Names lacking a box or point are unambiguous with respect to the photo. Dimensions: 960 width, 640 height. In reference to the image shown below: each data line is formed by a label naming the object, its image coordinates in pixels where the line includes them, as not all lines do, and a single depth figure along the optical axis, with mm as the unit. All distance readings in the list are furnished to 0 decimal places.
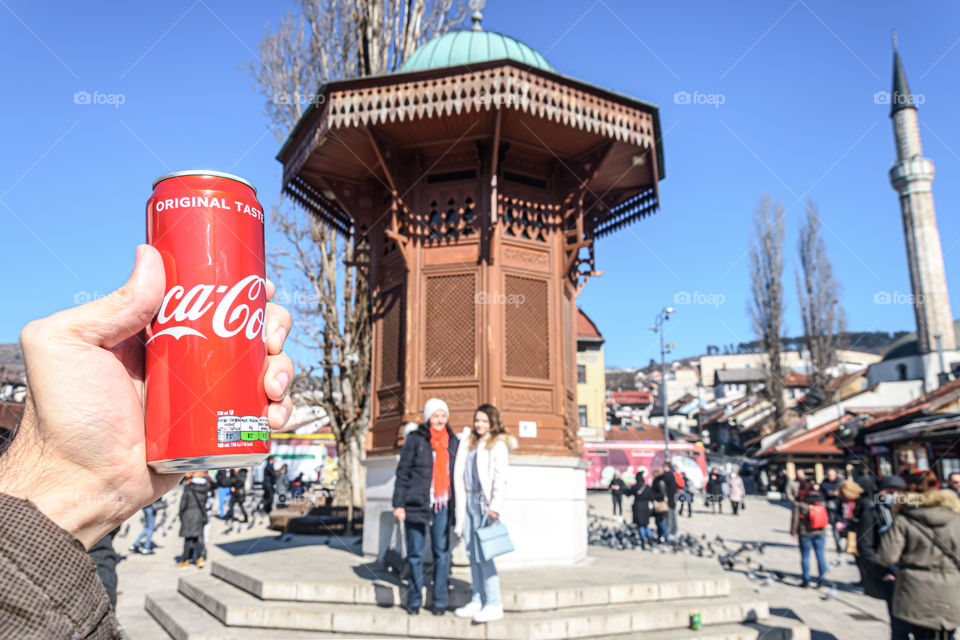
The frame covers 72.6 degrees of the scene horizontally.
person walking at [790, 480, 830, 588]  10680
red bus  35281
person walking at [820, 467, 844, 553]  11928
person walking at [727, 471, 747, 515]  25875
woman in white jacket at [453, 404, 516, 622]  6285
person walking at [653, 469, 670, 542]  14711
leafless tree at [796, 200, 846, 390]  47062
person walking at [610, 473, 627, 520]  22769
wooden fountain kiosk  9156
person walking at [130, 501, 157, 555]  13828
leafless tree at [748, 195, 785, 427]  46656
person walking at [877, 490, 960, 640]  4996
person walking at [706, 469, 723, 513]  25705
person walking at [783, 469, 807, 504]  19759
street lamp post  29891
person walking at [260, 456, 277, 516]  22031
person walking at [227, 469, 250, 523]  18972
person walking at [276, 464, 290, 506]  24766
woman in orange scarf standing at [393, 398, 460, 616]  6734
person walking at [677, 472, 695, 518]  17578
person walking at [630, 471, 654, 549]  14867
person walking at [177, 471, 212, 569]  11391
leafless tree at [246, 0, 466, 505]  17906
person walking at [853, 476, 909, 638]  5562
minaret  49031
